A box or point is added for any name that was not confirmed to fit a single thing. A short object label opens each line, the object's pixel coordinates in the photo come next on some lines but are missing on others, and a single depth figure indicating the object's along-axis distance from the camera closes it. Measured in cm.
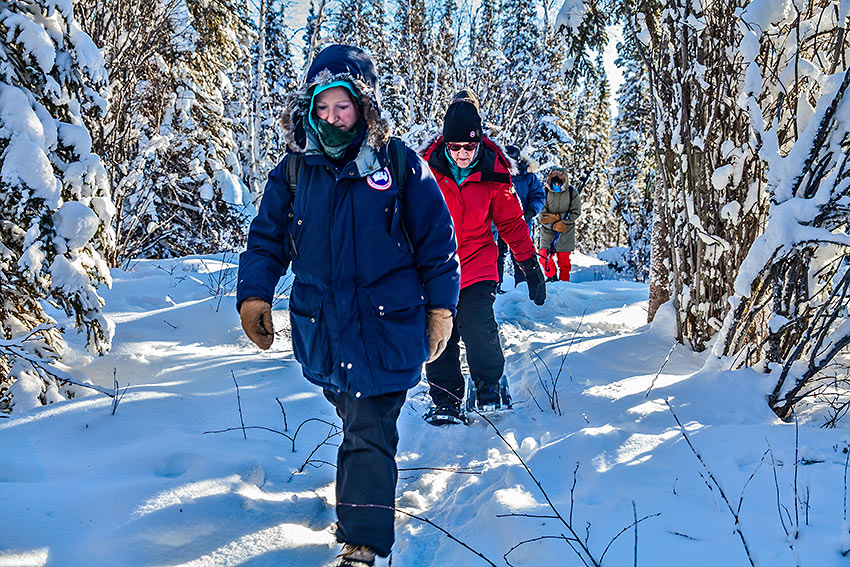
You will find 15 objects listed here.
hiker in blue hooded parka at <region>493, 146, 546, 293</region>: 533
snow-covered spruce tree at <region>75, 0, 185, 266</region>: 550
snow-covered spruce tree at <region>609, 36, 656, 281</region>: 1589
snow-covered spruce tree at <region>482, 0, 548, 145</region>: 1259
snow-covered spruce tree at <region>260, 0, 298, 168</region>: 1962
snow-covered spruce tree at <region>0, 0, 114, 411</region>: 283
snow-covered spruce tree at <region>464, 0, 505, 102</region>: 1302
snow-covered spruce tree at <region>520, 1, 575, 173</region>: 1839
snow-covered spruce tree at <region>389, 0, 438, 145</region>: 1266
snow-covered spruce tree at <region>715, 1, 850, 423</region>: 250
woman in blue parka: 191
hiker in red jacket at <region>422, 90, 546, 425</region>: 334
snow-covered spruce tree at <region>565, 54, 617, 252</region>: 2573
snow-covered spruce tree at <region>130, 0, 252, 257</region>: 914
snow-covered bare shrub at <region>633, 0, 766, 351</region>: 327
